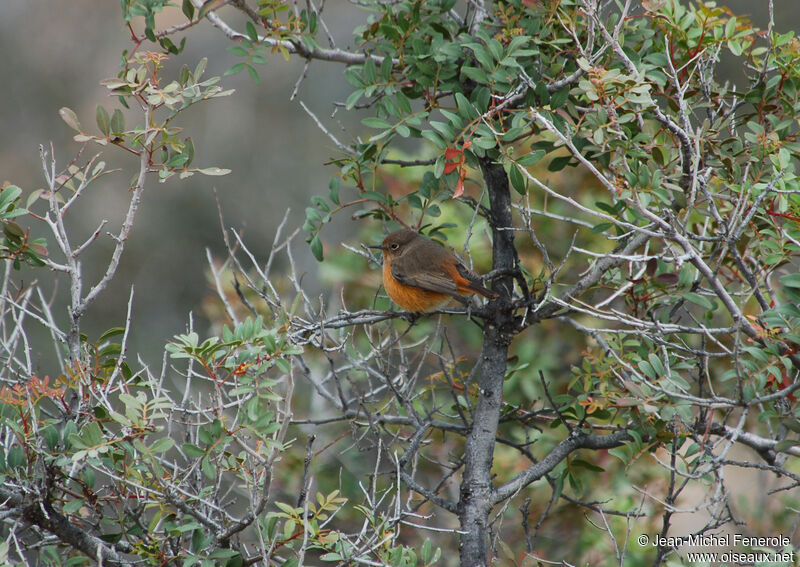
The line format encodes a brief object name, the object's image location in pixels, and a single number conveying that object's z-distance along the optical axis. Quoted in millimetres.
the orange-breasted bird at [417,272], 9297
